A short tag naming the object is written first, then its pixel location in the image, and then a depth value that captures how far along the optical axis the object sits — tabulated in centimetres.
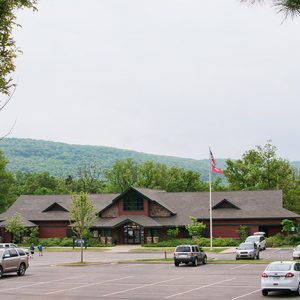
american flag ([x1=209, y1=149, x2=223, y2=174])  6009
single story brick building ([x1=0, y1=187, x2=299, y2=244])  7394
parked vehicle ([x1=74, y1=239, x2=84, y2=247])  7512
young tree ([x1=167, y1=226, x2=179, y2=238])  7456
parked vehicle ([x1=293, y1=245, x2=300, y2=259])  4694
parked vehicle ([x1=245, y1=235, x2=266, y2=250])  6019
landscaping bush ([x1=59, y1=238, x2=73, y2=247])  7675
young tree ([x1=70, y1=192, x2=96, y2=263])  5156
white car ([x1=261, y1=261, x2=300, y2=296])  2550
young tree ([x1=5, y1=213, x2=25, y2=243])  7575
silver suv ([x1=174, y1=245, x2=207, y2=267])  4450
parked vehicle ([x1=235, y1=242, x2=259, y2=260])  4859
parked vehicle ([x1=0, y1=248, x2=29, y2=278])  3666
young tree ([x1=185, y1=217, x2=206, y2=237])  6806
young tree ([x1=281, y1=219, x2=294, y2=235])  6900
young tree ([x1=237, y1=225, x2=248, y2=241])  7100
